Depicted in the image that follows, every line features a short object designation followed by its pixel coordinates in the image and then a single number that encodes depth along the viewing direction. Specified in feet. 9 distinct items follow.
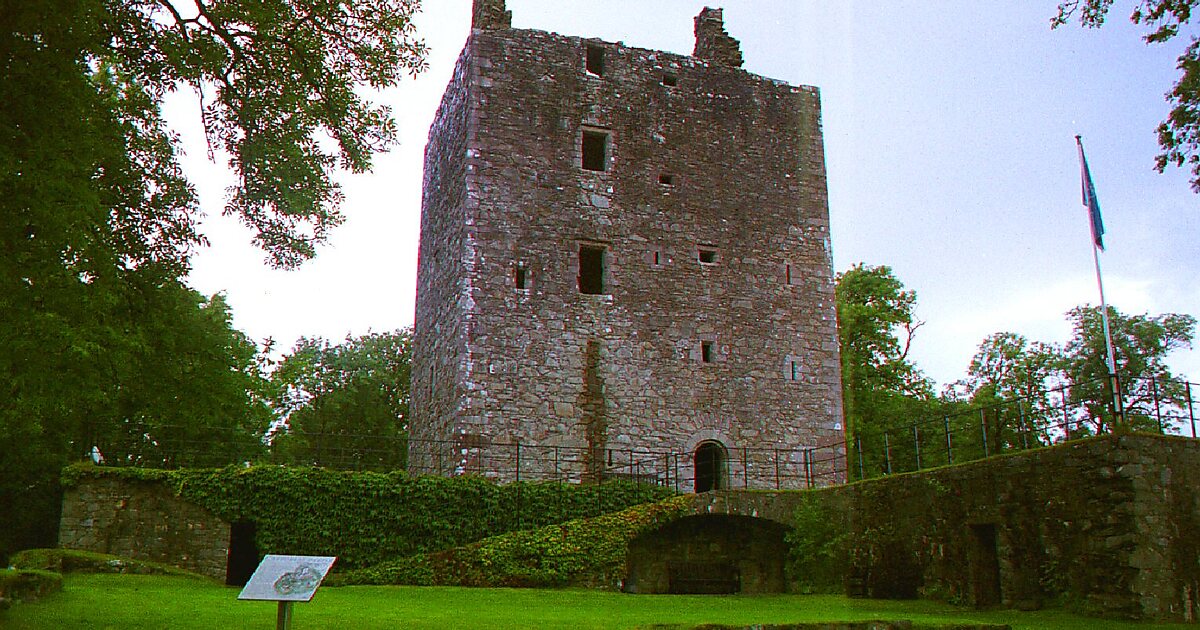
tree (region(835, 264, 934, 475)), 107.04
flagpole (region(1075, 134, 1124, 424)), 47.06
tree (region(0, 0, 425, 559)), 25.99
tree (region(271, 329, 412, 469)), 120.26
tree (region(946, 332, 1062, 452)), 120.06
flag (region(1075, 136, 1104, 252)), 50.72
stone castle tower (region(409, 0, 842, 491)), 63.72
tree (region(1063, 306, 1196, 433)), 117.29
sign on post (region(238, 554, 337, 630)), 21.88
